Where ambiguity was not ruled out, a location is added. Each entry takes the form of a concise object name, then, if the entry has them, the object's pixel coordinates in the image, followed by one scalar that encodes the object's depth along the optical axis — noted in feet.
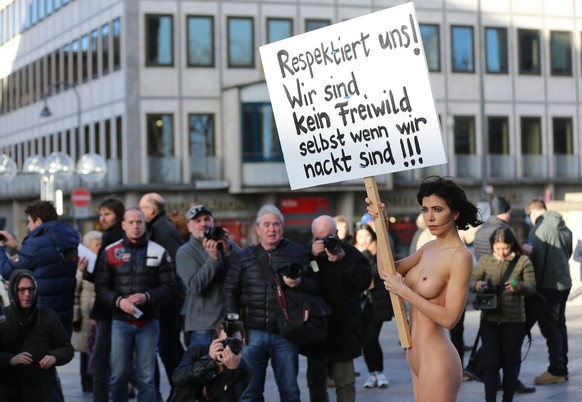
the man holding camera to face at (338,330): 34.27
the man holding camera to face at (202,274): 34.60
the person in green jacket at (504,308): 36.32
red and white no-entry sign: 120.67
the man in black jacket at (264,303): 32.42
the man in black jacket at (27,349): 31.50
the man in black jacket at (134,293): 35.14
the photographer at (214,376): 27.30
